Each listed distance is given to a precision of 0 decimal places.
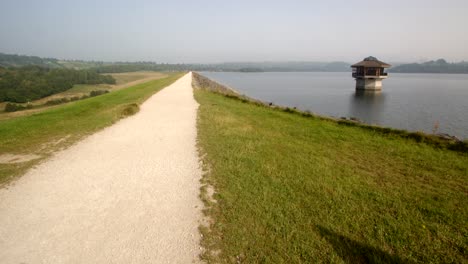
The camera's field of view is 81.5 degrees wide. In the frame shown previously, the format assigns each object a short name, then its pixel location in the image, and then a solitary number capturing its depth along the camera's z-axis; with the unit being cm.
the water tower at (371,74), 5378
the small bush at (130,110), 1639
